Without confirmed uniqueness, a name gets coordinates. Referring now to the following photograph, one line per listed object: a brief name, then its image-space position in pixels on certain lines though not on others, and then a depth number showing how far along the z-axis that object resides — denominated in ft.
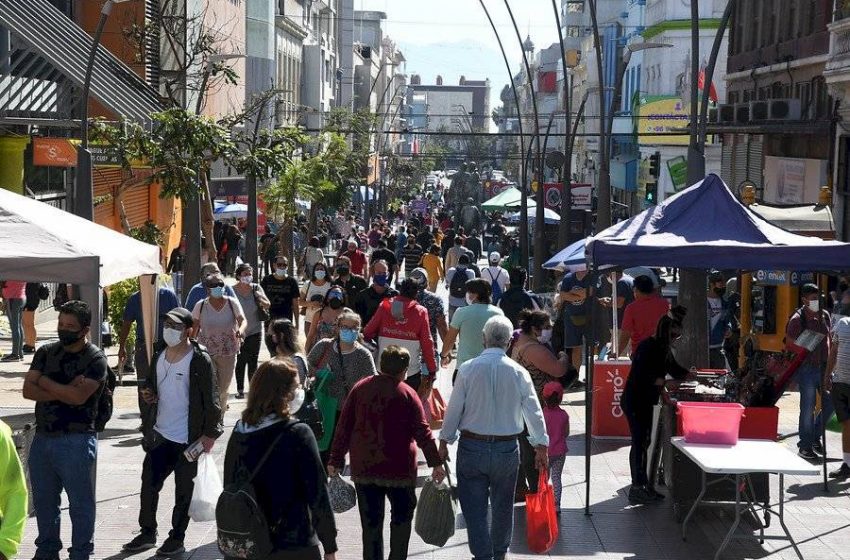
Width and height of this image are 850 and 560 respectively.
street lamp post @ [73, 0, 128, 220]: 58.44
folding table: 31.09
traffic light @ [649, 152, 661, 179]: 179.93
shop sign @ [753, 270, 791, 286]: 64.39
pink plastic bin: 34.04
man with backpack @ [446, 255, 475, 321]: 67.46
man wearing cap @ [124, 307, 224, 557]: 31.35
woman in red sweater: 27.81
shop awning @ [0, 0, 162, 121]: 77.25
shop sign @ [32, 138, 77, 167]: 86.43
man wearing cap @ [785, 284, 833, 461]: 44.68
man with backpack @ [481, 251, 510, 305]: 71.51
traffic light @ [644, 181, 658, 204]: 158.30
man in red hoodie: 42.29
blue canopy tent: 37.09
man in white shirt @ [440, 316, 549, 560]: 28.89
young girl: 35.14
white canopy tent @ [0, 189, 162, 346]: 32.37
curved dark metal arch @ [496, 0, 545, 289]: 114.01
